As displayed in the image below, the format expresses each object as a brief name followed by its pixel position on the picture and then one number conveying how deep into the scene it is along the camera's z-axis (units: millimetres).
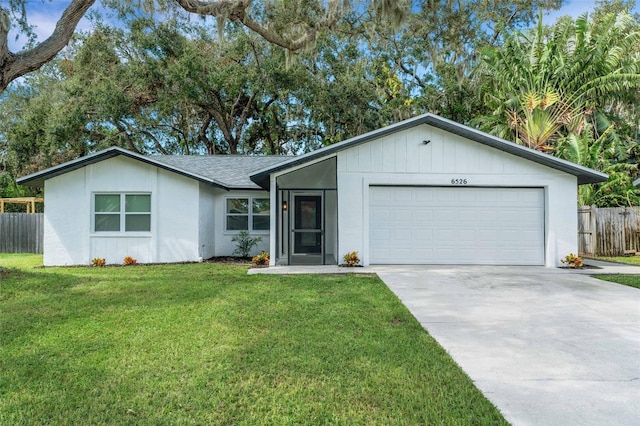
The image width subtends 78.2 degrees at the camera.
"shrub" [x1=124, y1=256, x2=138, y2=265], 11281
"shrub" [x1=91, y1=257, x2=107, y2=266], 11172
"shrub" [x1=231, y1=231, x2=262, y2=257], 12953
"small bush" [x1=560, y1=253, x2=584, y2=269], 10133
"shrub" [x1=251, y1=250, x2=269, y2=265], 11109
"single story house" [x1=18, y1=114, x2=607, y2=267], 10445
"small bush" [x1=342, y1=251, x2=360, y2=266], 10234
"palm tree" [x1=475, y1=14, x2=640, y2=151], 15266
